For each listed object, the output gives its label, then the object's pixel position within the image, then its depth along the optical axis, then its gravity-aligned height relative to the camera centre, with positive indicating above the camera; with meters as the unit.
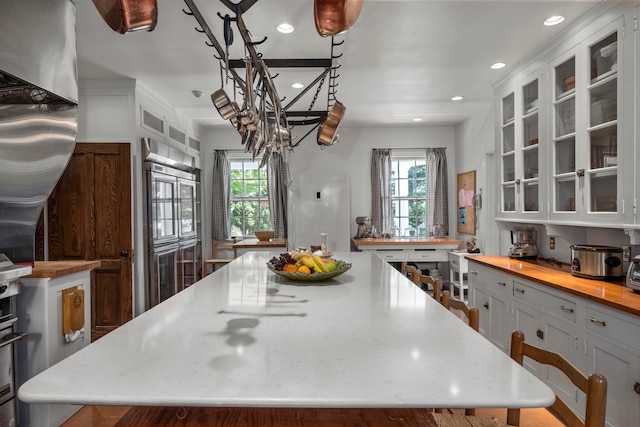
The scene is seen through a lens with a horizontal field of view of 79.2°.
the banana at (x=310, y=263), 2.09 -0.27
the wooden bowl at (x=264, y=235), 5.30 -0.31
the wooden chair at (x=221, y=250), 5.74 -0.55
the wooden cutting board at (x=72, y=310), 2.25 -0.57
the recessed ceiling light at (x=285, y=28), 2.68 +1.30
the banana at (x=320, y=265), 2.09 -0.29
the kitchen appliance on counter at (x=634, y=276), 2.04 -0.36
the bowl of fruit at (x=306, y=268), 2.04 -0.30
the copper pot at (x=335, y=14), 1.10 +0.57
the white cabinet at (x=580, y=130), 2.20 +0.55
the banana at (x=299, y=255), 2.23 -0.25
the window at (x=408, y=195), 6.25 +0.27
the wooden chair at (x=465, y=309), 1.46 -0.41
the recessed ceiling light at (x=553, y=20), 2.60 +1.30
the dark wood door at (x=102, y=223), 3.78 -0.09
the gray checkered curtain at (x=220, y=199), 6.04 +0.22
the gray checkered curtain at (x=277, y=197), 5.98 +0.24
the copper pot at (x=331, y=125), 2.72 +0.63
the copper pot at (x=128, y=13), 1.00 +0.53
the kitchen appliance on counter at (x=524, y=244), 3.46 -0.31
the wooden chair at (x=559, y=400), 0.81 -0.42
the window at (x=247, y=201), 6.29 +0.20
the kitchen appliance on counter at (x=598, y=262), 2.38 -0.33
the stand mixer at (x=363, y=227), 5.86 -0.23
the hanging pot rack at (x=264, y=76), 1.41 +0.71
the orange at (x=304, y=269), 2.05 -0.30
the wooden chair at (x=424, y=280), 2.09 -0.41
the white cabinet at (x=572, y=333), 1.82 -0.73
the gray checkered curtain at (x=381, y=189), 6.01 +0.35
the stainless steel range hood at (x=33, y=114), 2.18 +0.63
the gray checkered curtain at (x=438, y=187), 6.00 +0.38
